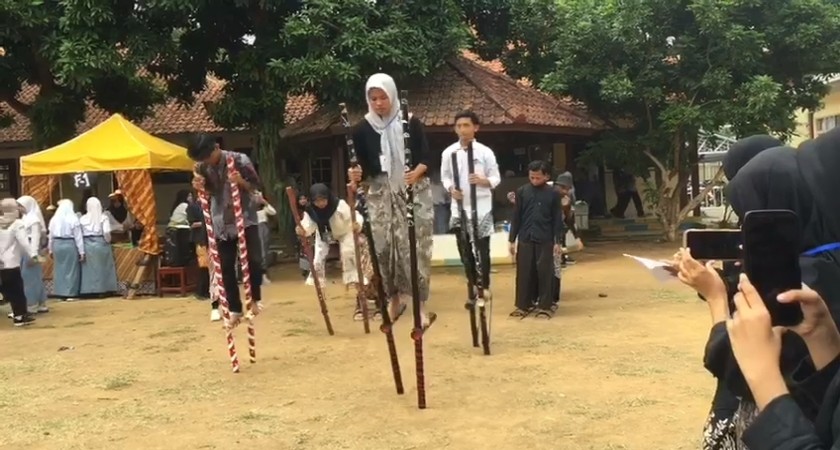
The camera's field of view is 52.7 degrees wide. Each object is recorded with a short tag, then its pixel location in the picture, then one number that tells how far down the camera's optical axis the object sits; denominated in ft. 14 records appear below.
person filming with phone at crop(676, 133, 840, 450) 5.61
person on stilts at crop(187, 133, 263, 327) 22.70
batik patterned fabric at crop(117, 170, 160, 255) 41.24
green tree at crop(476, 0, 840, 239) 49.55
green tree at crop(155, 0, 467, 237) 47.98
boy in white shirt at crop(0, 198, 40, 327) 31.78
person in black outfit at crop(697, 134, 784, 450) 9.33
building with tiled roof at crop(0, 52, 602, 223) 54.08
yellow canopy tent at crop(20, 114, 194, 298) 40.63
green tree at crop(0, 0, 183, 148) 47.85
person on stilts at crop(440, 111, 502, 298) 22.79
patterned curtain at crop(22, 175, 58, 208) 42.86
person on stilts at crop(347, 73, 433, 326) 20.83
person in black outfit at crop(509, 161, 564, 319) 28.14
